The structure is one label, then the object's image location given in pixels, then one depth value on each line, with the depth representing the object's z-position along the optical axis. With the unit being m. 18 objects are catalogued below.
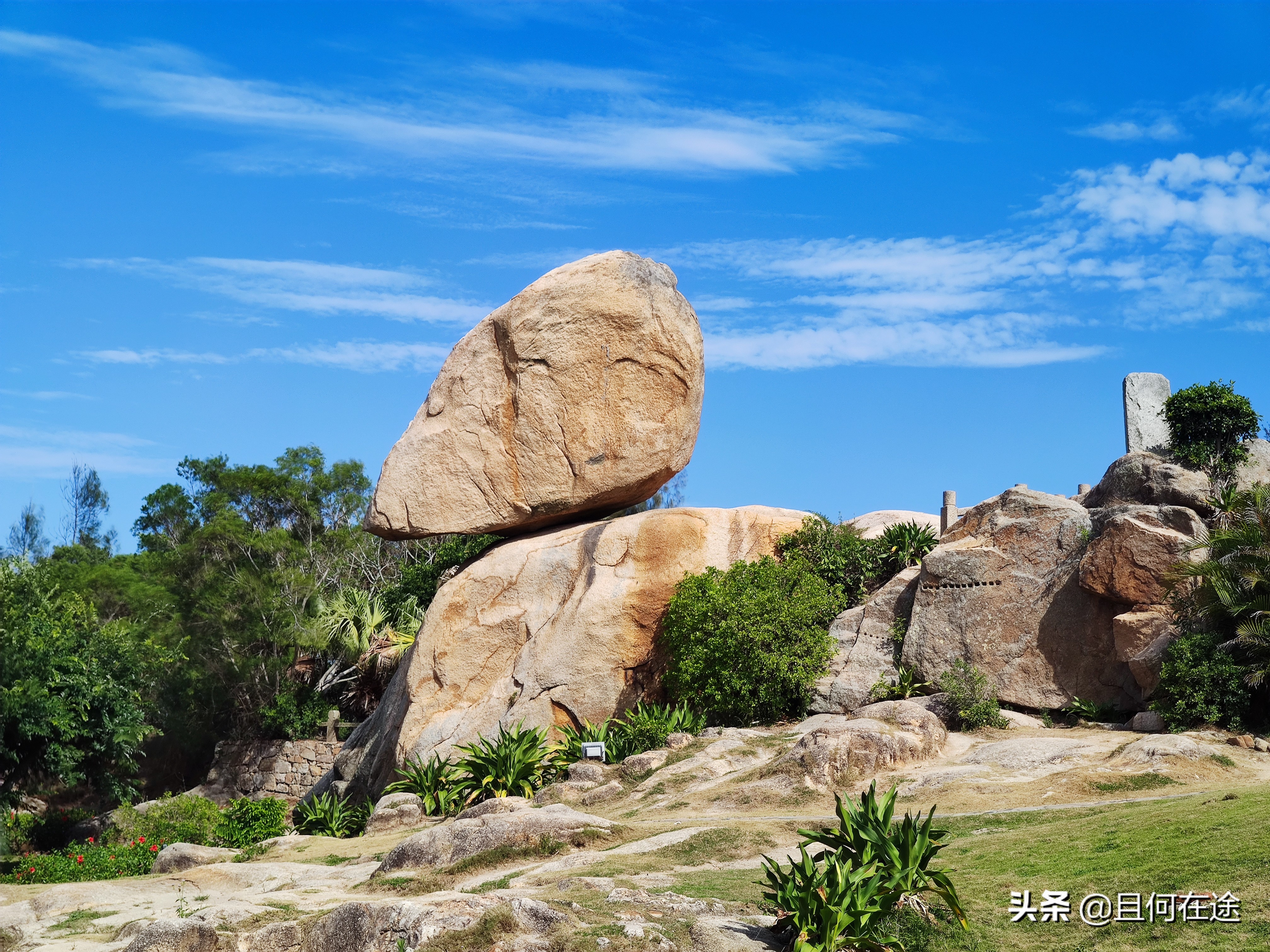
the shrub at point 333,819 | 22.02
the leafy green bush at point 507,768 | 19.75
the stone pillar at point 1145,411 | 26.42
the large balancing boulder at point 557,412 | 24.78
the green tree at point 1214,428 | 23.23
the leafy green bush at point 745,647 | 21.34
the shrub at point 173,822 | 21.19
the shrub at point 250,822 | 21.09
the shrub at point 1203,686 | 18.16
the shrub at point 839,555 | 24.30
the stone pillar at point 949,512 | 27.47
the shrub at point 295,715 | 34.38
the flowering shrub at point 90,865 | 17.73
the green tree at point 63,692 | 21.84
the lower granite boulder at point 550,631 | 22.67
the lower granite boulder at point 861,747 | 17.05
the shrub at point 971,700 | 20.00
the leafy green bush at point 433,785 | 19.55
